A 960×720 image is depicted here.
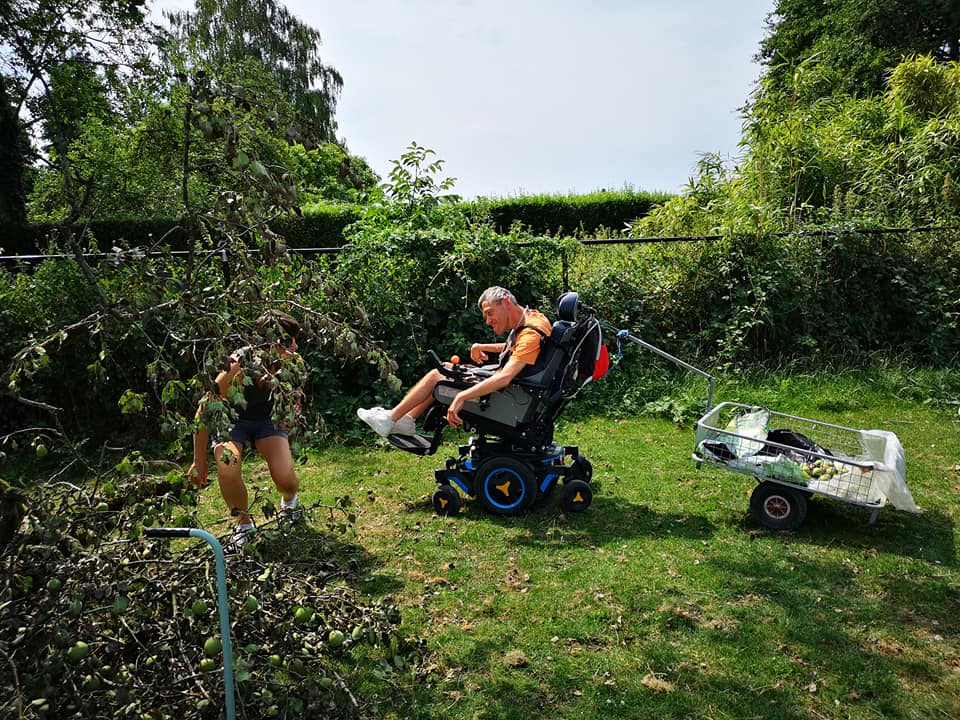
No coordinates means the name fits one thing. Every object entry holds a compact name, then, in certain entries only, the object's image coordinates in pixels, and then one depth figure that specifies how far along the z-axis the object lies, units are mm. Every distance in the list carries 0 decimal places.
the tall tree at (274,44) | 29141
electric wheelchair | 4910
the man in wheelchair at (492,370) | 4797
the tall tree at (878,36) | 24625
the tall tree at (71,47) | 7910
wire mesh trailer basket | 4320
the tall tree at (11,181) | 16734
